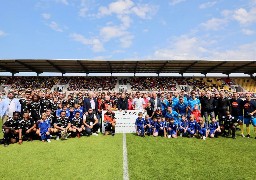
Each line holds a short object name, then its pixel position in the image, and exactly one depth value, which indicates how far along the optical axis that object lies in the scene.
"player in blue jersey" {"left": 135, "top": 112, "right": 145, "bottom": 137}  8.85
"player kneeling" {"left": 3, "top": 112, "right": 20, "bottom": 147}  7.79
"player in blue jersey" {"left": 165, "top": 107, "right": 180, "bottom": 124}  9.23
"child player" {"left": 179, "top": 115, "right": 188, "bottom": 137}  8.91
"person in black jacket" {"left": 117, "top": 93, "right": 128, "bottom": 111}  10.44
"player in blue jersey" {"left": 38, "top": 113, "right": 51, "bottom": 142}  8.19
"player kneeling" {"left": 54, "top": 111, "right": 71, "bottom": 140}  8.52
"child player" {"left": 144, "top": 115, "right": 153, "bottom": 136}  8.97
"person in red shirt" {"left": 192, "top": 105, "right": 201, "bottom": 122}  9.39
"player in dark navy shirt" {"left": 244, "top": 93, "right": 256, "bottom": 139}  9.05
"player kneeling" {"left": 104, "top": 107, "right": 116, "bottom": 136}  9.20
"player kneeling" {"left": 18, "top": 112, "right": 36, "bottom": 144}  8.23
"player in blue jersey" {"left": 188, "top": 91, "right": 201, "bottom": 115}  9.50
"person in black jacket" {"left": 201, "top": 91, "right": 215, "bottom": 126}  9.63
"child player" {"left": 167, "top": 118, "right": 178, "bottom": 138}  8.65
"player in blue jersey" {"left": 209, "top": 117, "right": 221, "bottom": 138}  8.69
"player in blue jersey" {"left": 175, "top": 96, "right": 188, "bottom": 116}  9.53
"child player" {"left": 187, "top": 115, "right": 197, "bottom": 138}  8.72
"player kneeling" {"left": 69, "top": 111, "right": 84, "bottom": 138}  8.80
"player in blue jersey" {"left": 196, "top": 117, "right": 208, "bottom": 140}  8.53
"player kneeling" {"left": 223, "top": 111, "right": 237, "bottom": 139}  8.84
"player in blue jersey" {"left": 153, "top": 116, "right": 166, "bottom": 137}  8.82
